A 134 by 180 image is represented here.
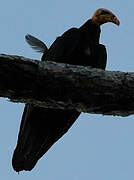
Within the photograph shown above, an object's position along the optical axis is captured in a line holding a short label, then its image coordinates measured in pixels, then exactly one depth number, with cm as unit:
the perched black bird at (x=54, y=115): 1078
